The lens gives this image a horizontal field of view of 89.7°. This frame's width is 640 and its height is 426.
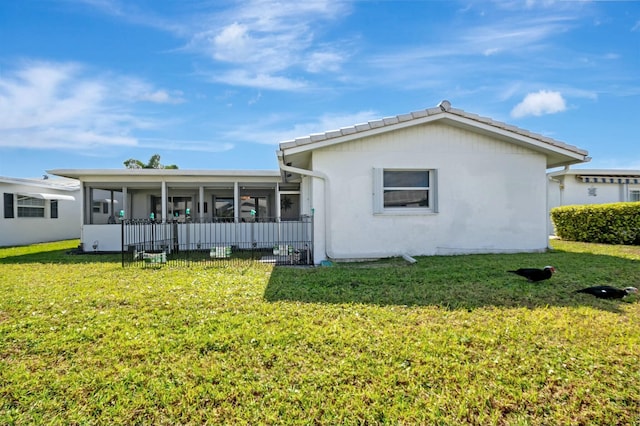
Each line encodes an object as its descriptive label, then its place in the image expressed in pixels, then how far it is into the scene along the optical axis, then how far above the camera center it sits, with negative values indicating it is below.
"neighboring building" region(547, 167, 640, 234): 16.94 +1.29
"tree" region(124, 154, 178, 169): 34.44 +5.75
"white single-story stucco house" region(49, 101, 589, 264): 8.67 +0.79
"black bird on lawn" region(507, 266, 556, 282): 5.65 -1.12
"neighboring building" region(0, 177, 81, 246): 15.85 +0.28
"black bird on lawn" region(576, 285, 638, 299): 4.74 -1.22
